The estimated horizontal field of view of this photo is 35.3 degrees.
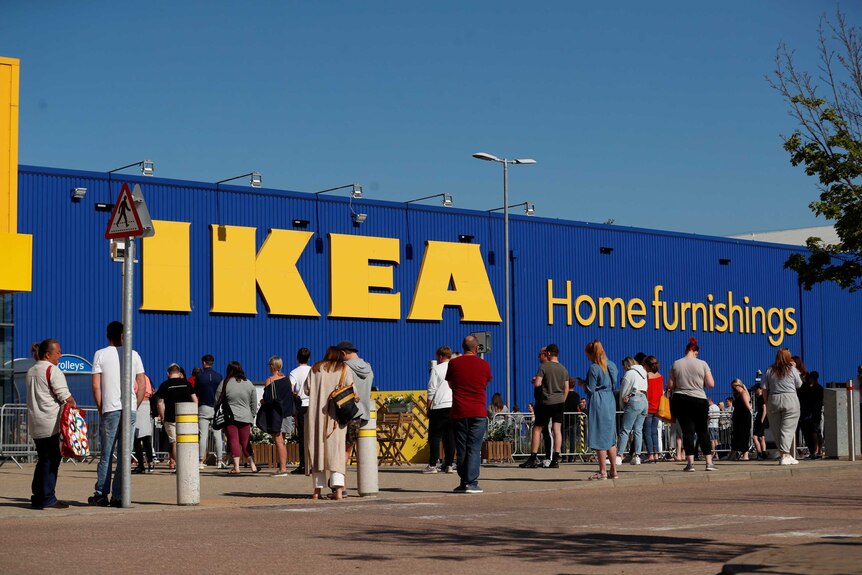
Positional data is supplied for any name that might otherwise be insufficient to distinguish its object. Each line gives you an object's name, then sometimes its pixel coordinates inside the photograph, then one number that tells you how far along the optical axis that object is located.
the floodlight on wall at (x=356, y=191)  40.12
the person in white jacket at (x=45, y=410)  13.62
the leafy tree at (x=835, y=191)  30.16
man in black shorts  20.84
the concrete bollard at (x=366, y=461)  15.99
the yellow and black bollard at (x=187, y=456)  14.61
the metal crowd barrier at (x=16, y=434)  24.61
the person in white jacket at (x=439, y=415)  20.70
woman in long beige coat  15.23
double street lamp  41.03
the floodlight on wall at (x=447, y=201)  43.50
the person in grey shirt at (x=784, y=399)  21.83
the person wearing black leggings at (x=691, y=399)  19.83
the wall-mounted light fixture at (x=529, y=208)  45.56
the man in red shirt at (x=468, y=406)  16.50
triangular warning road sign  14.15
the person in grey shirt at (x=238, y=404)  20.83
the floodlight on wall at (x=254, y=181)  37.94
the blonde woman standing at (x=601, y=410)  18.02
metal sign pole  13.93
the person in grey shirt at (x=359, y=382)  15.84
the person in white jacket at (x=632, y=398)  22.06
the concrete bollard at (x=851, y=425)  22.70
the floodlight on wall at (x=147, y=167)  35.22
